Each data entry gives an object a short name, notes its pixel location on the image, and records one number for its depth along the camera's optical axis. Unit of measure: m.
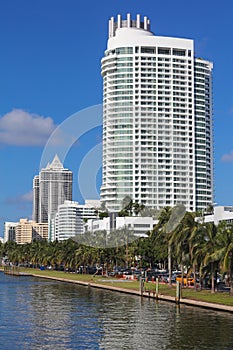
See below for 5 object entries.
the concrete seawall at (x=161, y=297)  73.05
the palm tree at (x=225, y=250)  77.25
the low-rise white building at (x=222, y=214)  183.38
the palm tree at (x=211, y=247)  83.68
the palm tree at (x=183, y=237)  97.06
